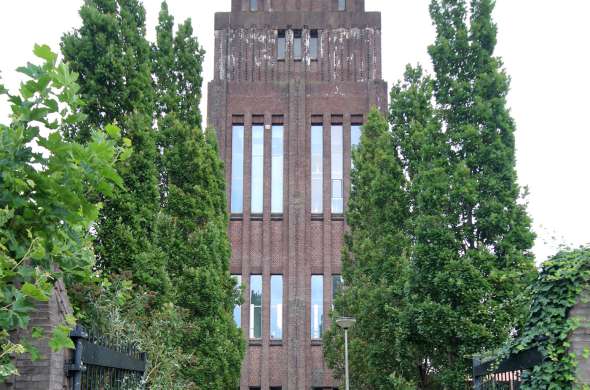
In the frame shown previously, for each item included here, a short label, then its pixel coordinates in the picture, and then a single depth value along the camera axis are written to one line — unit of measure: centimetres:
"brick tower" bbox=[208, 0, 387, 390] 3262
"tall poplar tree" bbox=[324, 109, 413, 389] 1870
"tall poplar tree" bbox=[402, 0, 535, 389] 1443
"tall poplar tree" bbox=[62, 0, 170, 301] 1359
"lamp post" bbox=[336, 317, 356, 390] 2012
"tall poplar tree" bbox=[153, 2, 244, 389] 1967
